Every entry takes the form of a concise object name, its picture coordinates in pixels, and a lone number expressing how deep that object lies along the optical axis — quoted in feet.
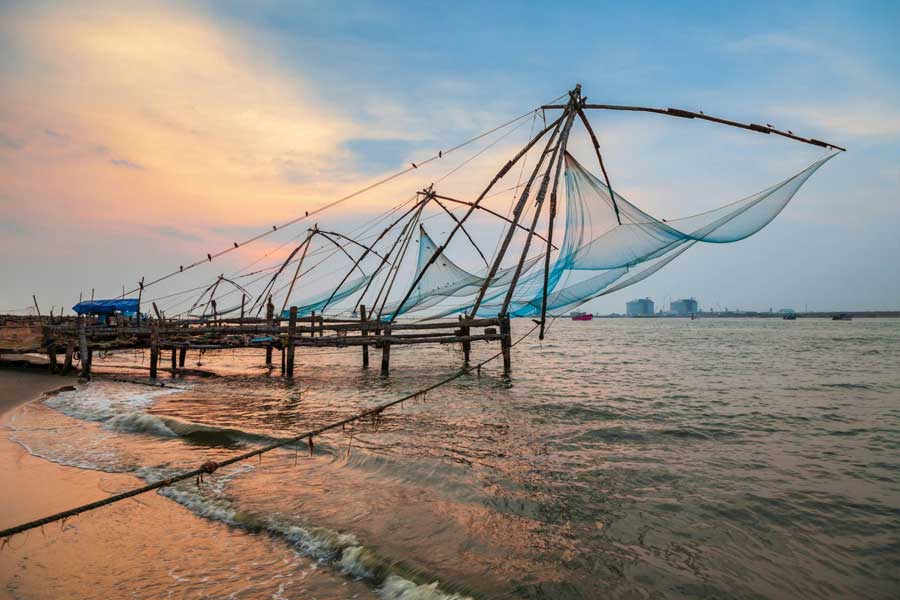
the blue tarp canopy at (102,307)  92.02
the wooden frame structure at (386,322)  31.53
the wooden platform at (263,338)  43.73
